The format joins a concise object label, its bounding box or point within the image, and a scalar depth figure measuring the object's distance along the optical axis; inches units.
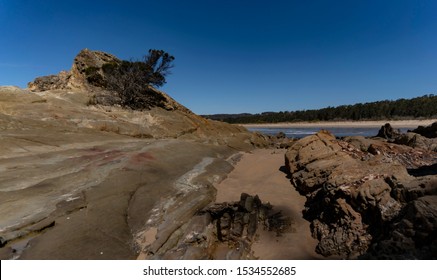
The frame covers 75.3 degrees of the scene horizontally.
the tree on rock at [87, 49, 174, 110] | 914.1
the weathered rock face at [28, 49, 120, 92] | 1018.7
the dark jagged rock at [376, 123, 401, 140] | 946.7
